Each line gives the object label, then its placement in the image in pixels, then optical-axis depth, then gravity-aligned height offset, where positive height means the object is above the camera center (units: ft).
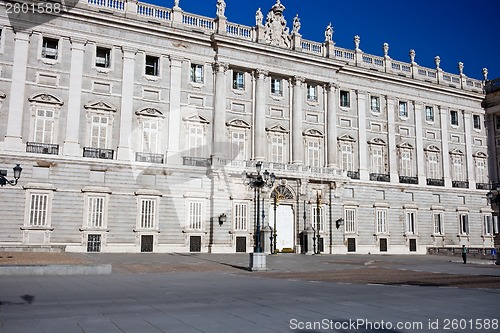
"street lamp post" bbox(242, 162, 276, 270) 67.82 -4.37
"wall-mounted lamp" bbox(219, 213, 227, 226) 115.34 +1.45
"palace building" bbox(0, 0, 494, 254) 102.17 +22.90
